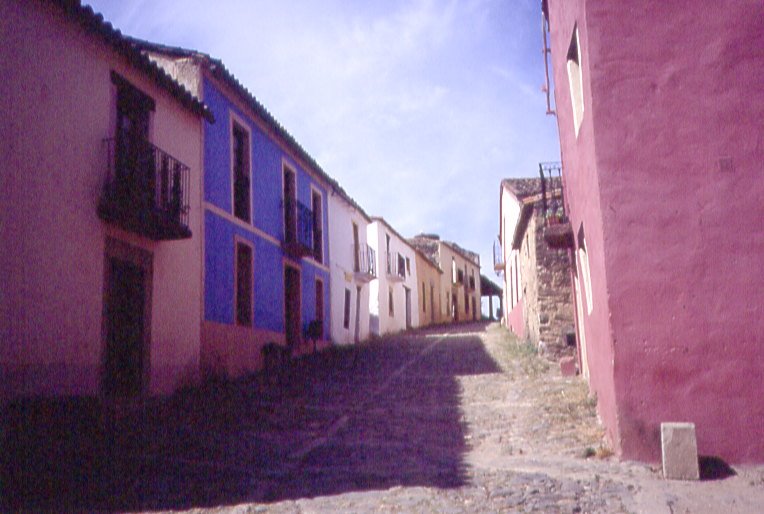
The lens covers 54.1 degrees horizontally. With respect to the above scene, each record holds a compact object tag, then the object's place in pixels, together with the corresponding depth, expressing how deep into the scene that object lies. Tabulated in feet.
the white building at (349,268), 72.49
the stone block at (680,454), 20.85
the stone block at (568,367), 40.88
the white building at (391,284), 95.74
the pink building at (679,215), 22.31
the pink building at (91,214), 27.12
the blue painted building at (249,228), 44.57
